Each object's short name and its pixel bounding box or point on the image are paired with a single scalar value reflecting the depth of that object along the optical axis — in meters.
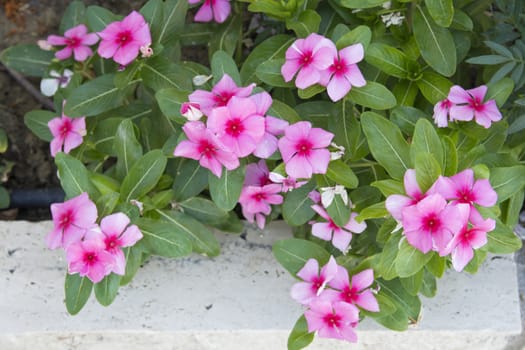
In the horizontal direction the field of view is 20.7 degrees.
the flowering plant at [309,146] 0.98
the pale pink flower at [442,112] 1.03
